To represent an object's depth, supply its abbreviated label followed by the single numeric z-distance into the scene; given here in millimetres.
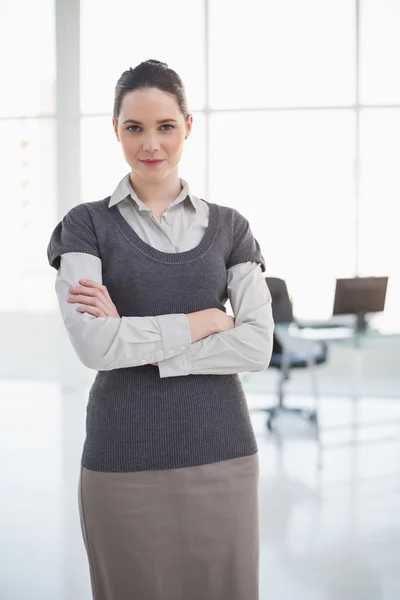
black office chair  5254
